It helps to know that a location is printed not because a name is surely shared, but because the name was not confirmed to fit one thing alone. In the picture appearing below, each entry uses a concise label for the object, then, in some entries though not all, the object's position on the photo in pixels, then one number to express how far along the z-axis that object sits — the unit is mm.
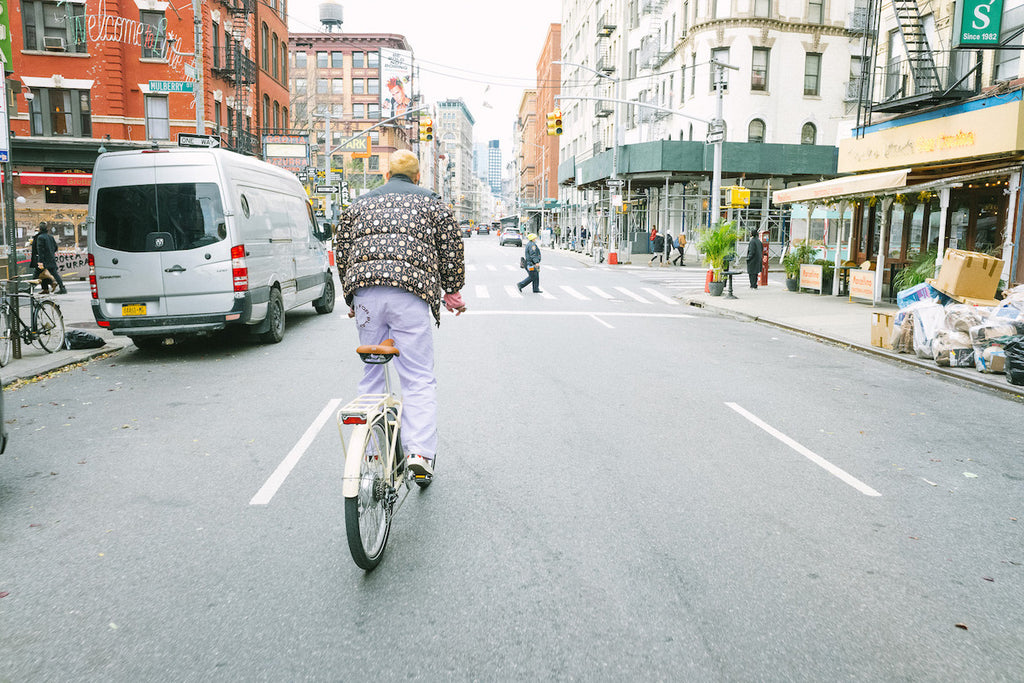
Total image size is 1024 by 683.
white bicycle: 3598
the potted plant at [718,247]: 22500
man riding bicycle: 4359
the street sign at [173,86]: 17391
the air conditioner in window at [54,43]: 30172
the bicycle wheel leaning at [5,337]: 9992
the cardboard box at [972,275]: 12164
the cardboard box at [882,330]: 12494
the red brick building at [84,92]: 30047
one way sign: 11305
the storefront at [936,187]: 16250
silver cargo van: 10422
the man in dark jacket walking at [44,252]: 19219
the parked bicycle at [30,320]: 10133
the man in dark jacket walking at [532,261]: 22297
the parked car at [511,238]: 70462
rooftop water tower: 113625
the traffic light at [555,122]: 28238
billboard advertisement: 102812
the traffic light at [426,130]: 31344
